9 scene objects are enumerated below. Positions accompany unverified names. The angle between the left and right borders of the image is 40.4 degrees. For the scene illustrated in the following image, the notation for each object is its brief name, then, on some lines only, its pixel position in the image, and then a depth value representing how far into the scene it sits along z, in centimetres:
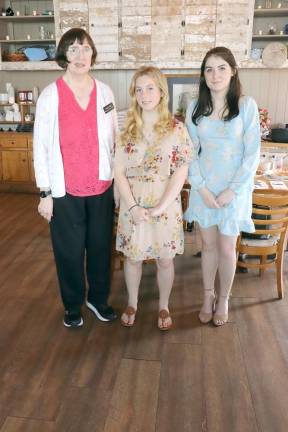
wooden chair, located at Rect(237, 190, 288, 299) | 239
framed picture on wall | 523
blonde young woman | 195
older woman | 191
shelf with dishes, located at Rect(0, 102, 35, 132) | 553
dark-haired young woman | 196
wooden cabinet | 525
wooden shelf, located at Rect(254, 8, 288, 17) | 474
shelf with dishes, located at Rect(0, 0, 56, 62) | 515
